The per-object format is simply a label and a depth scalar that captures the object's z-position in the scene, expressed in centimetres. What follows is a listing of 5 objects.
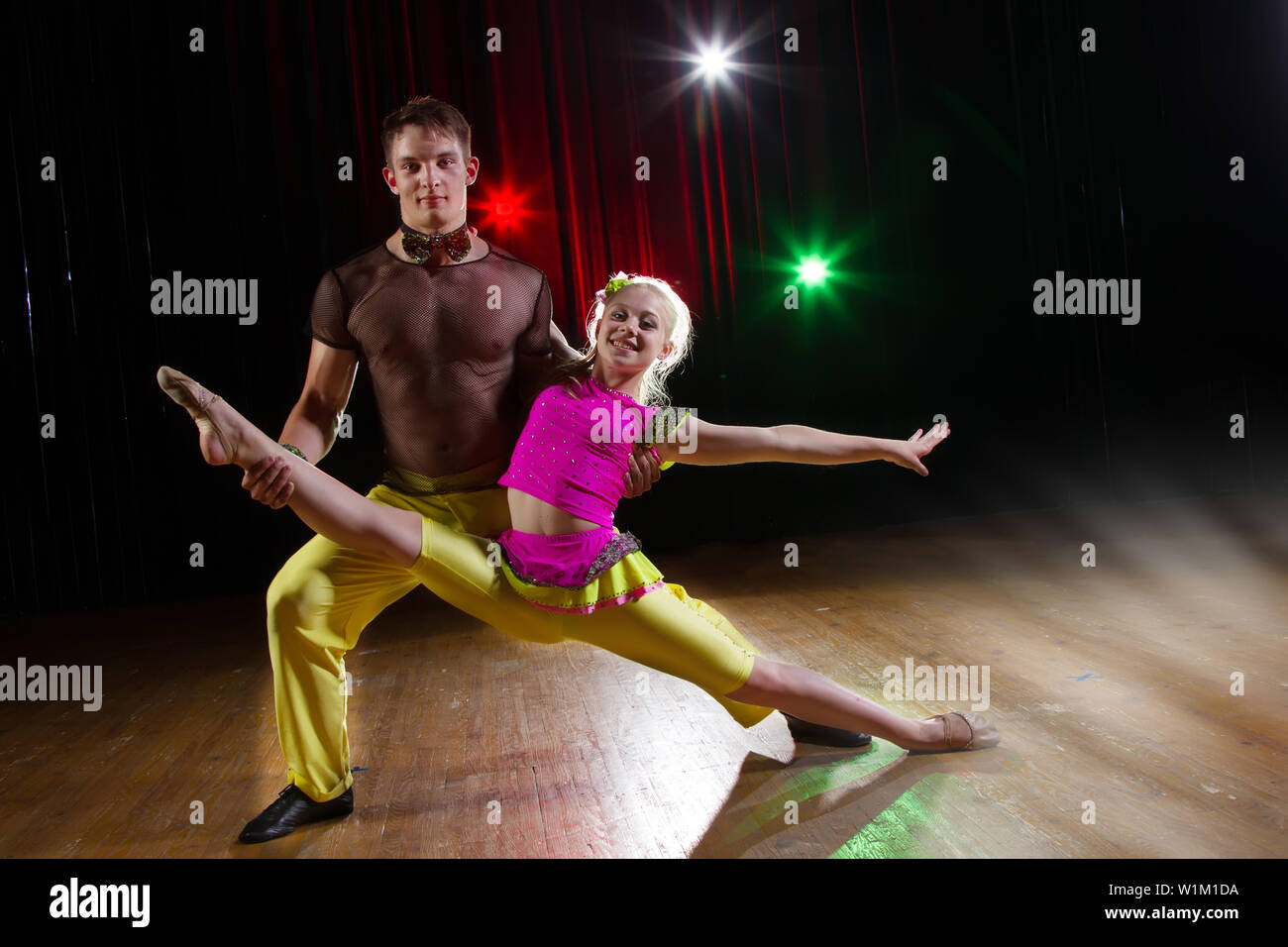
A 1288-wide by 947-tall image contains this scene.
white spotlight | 514
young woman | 181
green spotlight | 538
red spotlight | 484
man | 185
